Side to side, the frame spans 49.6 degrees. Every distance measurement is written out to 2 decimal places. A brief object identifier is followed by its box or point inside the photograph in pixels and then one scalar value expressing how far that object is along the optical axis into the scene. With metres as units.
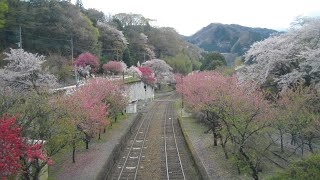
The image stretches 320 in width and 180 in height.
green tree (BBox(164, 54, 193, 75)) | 82.81
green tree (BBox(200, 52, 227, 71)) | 71.09
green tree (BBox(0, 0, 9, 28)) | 41.91
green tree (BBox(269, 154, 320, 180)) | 9.91
